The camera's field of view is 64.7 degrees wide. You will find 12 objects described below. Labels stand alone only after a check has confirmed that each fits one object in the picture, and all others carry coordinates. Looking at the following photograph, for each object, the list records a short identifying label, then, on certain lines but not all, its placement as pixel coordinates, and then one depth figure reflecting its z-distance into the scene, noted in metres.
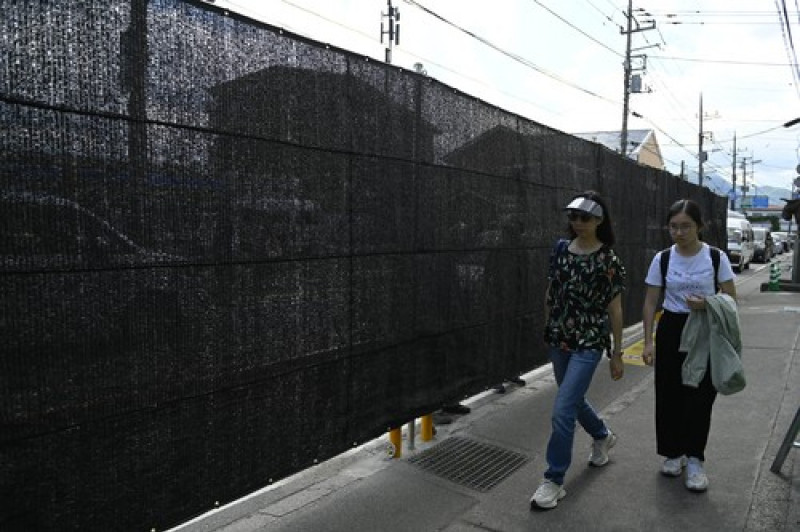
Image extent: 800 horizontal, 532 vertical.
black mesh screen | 2.11
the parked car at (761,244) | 35.44
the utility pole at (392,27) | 19.62
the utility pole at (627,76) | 32.16
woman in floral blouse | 3.64
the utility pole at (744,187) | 84.56
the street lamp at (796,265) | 17.03
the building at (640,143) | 56.34
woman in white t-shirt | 3.92
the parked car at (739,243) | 26.16
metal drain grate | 4.16
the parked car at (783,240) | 53.88
